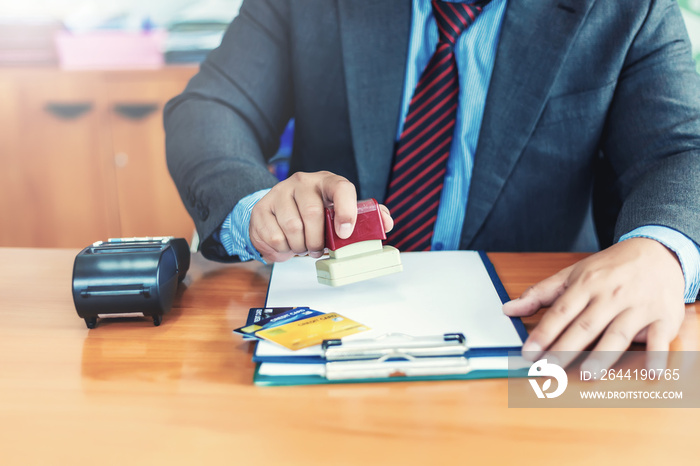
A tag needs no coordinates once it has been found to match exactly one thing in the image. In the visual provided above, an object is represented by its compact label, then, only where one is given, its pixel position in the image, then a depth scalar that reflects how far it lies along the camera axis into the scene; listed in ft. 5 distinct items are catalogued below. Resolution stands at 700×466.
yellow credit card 1.66
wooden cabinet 7.26
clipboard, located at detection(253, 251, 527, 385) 1.55
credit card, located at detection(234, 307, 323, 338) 1.77
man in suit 2.89
